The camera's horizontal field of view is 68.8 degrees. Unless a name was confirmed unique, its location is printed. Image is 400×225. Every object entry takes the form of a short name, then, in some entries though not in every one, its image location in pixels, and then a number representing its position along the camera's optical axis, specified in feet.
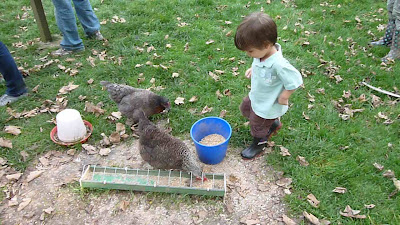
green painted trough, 10.23
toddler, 8.63
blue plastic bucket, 10.90
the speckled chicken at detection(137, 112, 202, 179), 10.34
